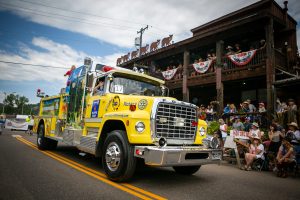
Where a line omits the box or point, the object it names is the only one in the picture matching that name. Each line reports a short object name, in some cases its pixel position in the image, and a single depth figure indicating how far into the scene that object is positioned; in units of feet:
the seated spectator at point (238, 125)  34.17
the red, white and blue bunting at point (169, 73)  59.62
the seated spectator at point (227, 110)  43.16
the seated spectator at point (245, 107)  39.83
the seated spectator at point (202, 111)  44.97
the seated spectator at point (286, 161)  22.04
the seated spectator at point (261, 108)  38.28
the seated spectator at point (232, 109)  41.91
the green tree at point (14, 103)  356.79
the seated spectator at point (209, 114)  46.11
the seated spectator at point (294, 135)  24.79
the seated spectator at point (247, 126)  34.11
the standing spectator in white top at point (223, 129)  34.67
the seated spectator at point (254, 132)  27.59
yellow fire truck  14.52
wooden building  41.28
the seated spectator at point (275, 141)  26.11
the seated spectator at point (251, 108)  39.48
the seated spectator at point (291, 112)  32.43
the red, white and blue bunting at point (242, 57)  42.94
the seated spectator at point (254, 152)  24.98
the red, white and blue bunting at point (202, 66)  50.89
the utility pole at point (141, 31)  91.00
